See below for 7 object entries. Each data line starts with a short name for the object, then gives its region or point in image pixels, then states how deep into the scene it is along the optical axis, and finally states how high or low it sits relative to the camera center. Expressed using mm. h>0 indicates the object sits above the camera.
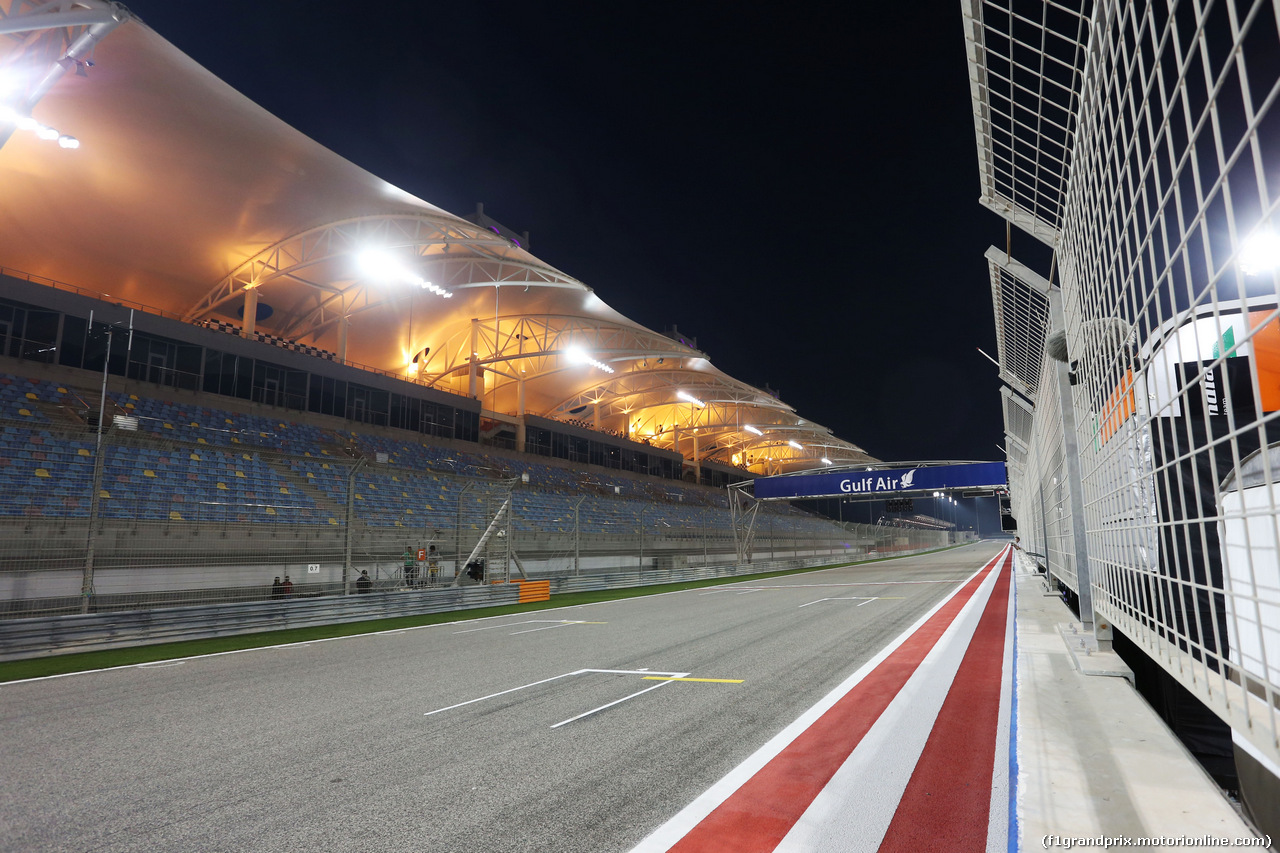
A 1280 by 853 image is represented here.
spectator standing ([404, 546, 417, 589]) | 16500 -1112
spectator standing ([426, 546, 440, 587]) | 17344 -1112
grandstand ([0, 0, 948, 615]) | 11914 +8117
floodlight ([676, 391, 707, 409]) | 53550 +10442
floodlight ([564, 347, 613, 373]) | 38094 +9937
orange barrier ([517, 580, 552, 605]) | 18938 -1933
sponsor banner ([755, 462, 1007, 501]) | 47062 +3153
